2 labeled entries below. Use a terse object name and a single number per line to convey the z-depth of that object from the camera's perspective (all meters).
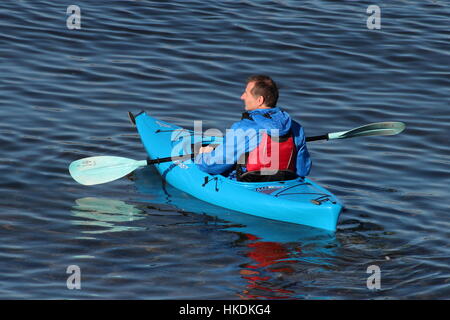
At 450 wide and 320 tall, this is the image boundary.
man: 14.54
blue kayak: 14.52
